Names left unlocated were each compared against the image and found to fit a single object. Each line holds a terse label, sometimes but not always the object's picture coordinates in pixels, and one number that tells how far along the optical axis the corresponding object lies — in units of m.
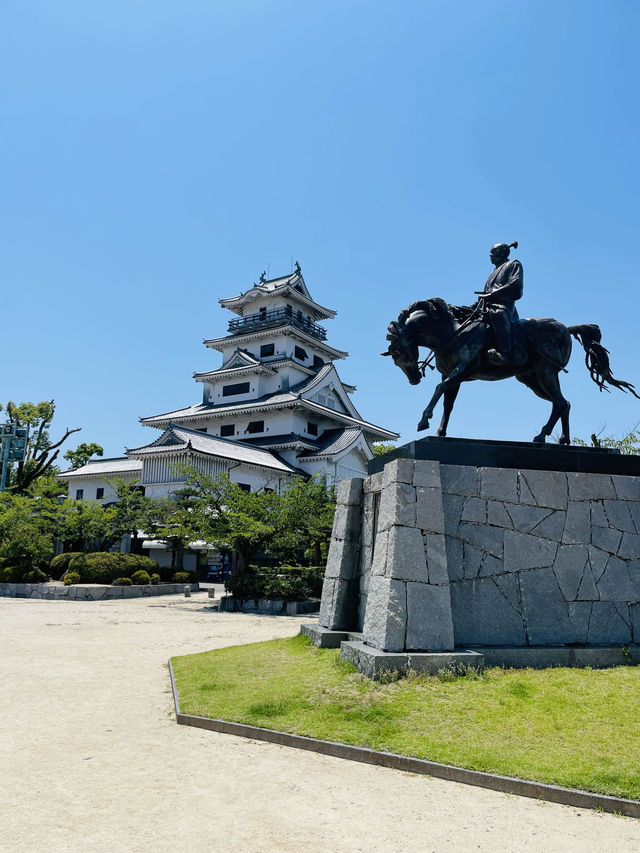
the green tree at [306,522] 21.20
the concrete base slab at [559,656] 7.64
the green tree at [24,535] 25.56
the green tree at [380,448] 49.81
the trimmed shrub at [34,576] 25.38
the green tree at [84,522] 27.39
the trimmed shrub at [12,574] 25.33
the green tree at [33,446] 40.31
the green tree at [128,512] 28.02
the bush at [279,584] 20.45
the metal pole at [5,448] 34.95
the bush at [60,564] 27.03
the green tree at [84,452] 53.75
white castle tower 36.03
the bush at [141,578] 25.14
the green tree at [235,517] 20.92
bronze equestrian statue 9.58
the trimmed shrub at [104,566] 24.67
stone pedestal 7.64
